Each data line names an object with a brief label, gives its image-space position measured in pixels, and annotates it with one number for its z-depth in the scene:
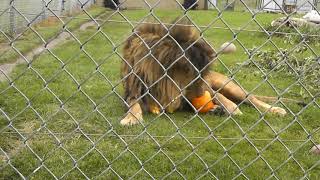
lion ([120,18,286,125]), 4.96
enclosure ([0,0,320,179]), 3.91
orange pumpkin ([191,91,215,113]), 5.31
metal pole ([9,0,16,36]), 9.88
